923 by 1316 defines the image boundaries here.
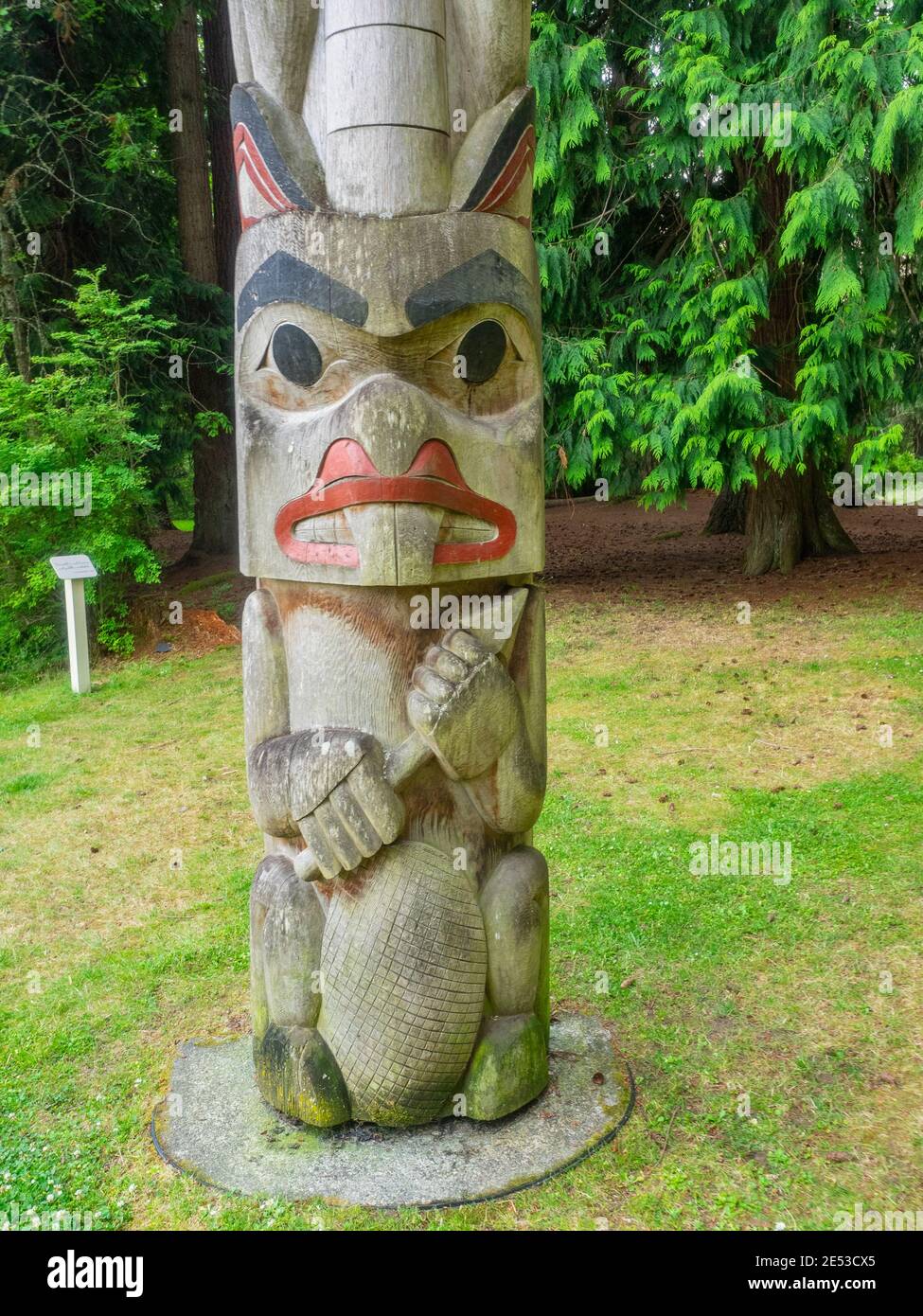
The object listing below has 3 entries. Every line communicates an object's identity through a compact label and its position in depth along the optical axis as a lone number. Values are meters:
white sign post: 10.38
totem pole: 3.27
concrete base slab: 3.50
